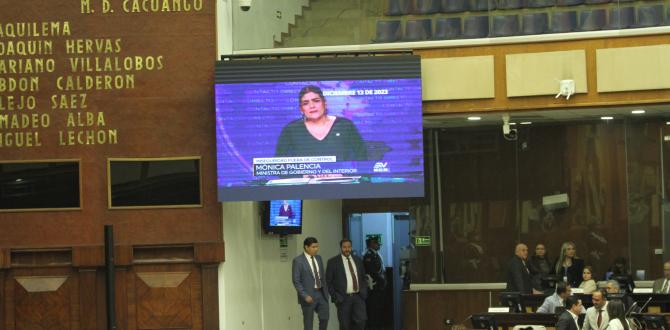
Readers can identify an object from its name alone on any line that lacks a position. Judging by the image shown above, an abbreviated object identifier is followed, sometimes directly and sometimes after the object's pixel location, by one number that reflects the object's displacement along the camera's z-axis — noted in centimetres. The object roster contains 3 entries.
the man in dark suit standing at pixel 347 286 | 1816
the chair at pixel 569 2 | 1738
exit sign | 2100
